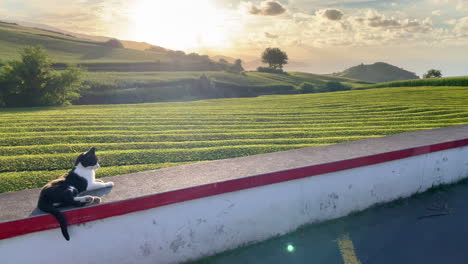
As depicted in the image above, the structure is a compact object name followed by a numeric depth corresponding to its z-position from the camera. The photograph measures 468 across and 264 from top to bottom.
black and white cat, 3.53
